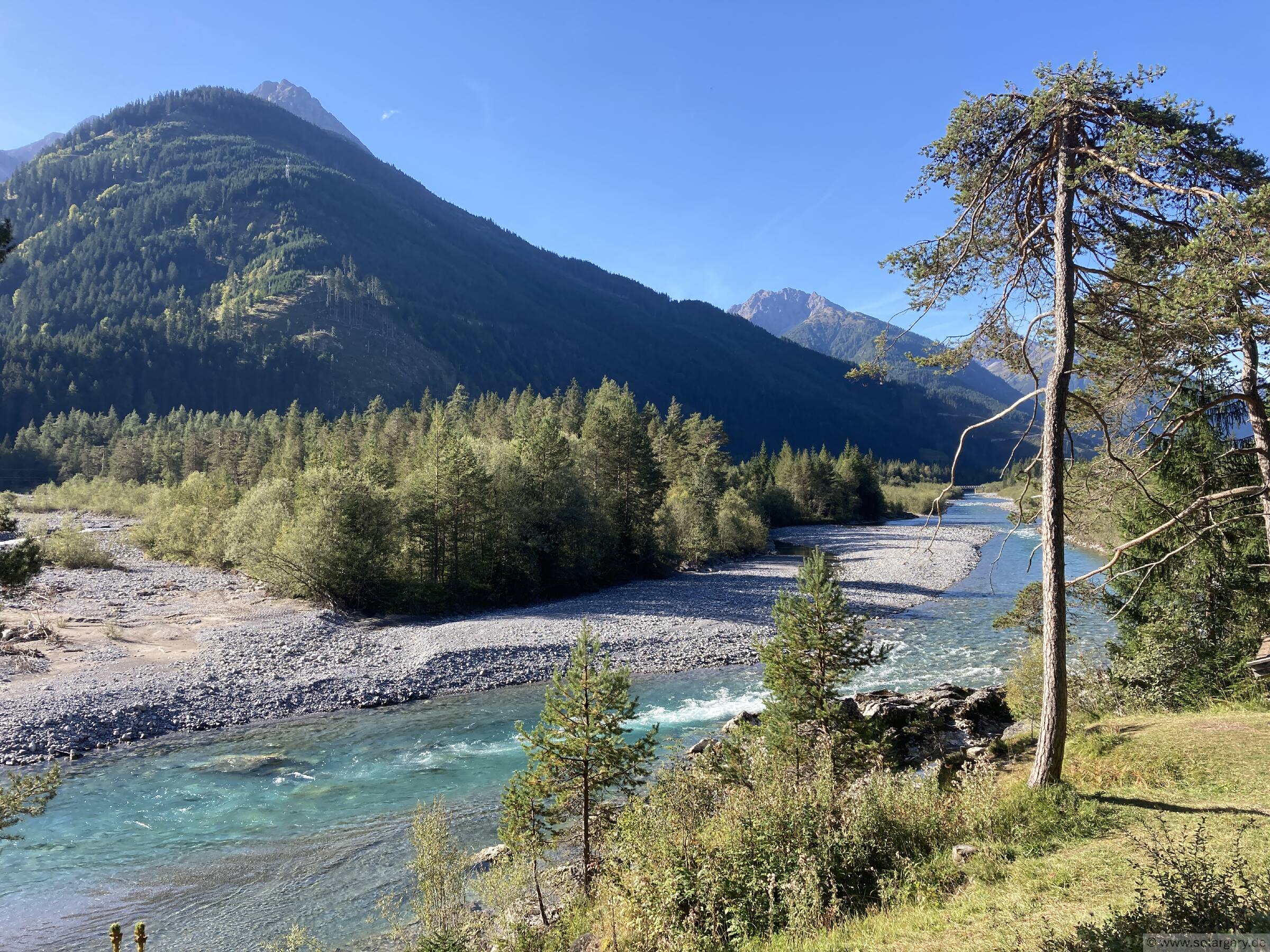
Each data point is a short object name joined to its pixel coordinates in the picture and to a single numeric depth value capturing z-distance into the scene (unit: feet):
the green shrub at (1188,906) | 19.86
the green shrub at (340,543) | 131.75
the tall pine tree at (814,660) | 50.47
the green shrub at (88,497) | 301.22
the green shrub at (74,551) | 171.42
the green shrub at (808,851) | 29.68
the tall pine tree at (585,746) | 42.93
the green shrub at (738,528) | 223.10
